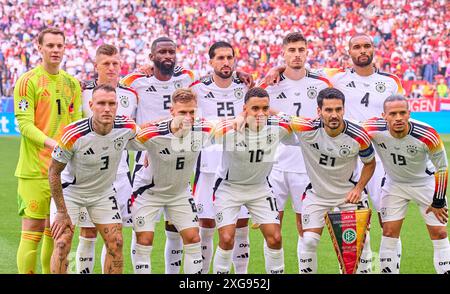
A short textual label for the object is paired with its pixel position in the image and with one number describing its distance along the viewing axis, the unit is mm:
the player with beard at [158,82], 16391
